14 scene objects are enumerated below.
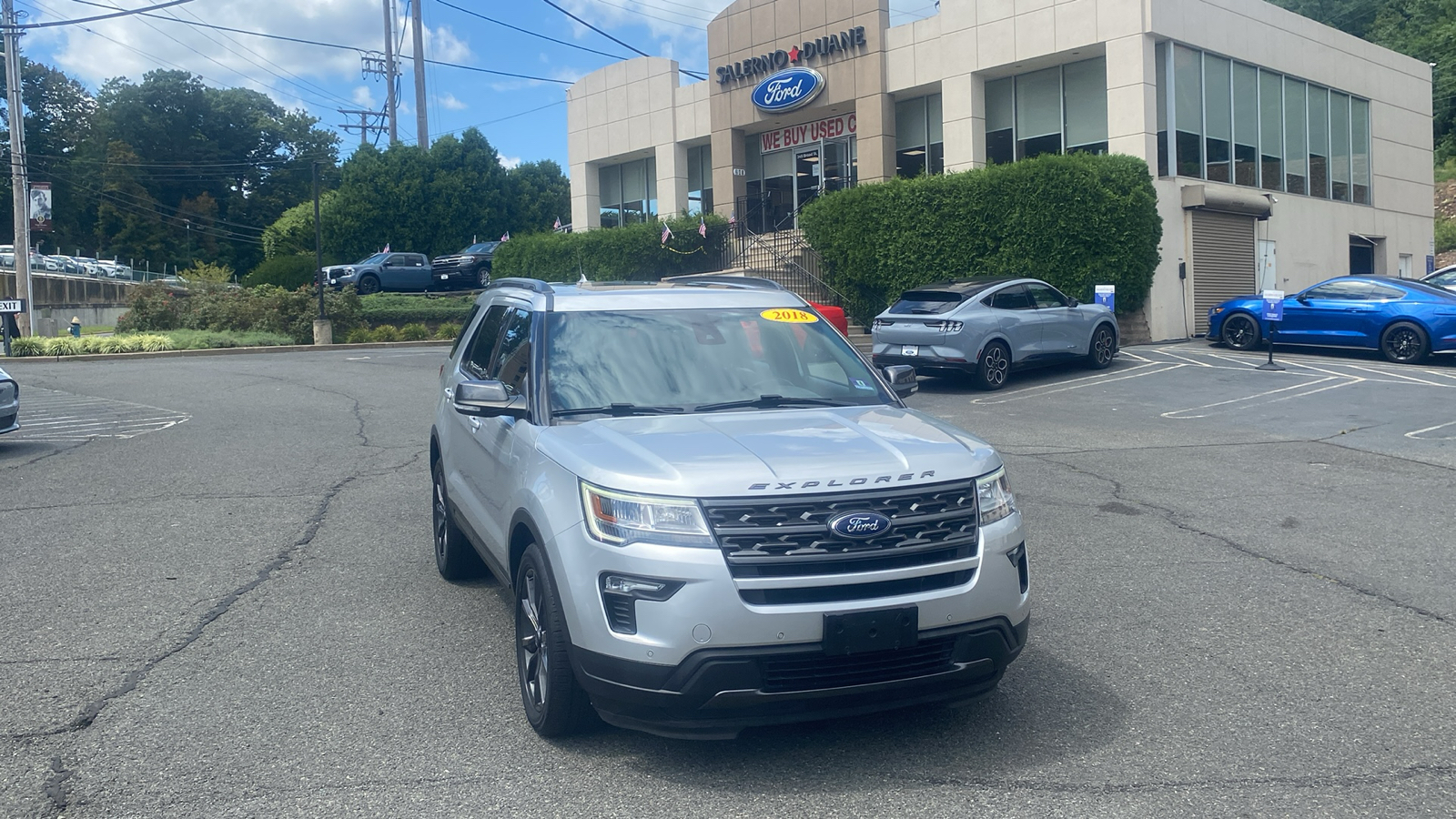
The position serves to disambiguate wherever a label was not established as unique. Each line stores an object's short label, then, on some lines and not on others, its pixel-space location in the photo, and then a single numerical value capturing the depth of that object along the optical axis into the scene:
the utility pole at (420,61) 46.66
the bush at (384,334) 31.47
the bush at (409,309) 32.97
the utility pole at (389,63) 49.16
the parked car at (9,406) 12.41
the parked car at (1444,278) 24.01
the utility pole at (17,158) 33.56
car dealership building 24.56
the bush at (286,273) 47.19
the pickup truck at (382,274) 38.28
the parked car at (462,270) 39.41
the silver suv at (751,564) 3.96
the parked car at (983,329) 16.88
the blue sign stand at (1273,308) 18.61
